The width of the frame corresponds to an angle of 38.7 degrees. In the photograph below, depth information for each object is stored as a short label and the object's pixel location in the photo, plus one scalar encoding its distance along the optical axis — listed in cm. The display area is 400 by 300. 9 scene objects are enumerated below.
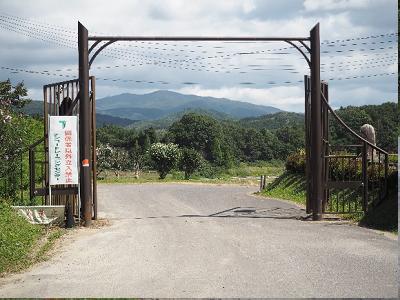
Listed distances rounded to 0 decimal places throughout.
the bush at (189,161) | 4441
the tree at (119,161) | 4802
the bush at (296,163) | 2261
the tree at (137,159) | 5083
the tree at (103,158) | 4503
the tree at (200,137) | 7856
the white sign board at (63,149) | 1320
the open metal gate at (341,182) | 1408
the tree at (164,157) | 4147
